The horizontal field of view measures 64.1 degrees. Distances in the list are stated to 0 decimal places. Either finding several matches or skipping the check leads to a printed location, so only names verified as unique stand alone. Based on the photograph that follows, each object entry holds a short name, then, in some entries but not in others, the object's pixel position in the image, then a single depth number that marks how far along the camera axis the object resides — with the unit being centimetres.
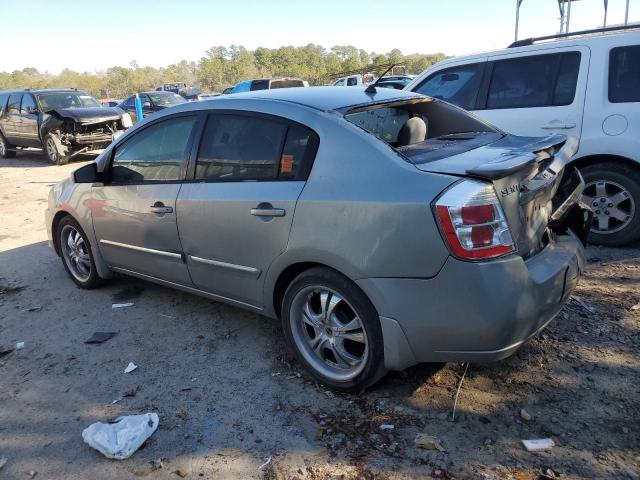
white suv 469
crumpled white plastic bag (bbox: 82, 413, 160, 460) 254
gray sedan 237
